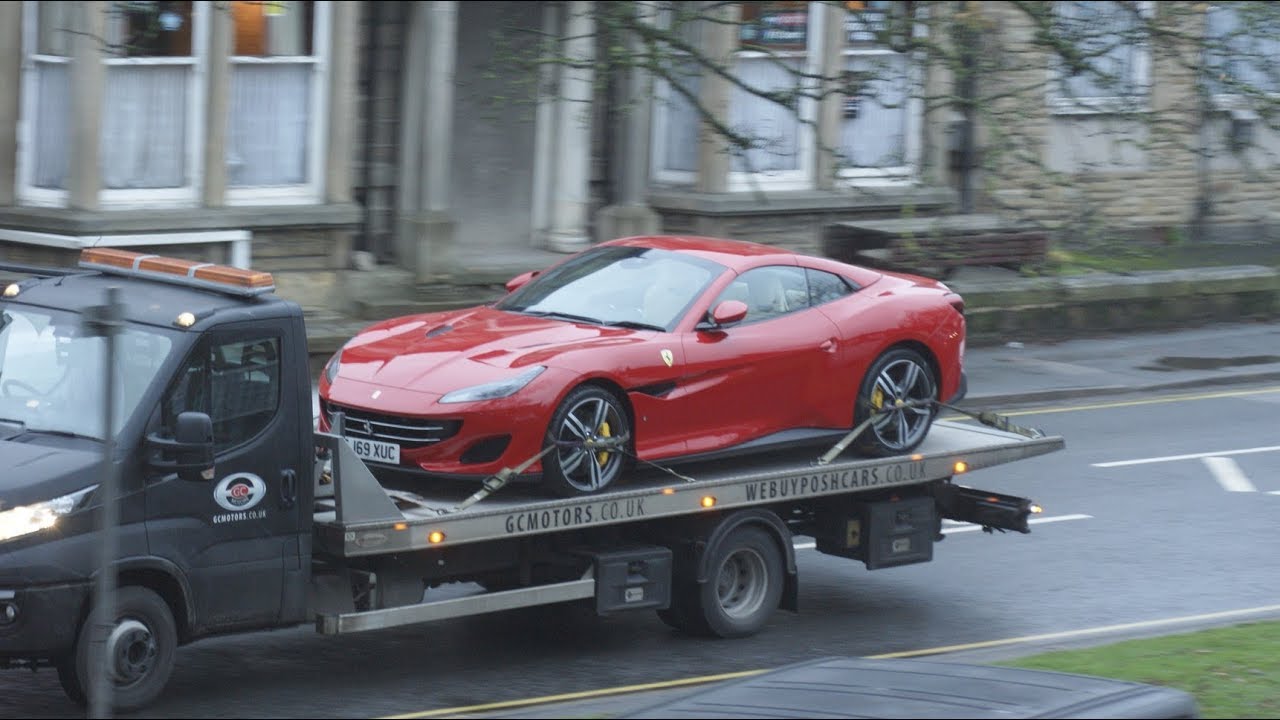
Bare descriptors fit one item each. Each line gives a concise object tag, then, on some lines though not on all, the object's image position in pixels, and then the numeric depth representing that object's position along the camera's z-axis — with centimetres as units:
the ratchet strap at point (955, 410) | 2241
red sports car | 1972
